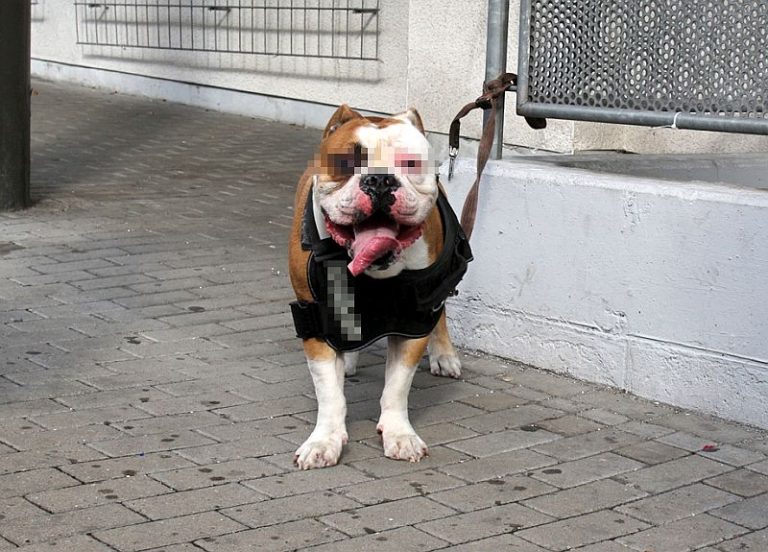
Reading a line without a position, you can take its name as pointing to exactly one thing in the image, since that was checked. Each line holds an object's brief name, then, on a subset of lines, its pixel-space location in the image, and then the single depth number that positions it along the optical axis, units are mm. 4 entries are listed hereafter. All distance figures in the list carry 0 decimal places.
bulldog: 3969
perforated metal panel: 5082
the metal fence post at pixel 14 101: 8711
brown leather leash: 5680
